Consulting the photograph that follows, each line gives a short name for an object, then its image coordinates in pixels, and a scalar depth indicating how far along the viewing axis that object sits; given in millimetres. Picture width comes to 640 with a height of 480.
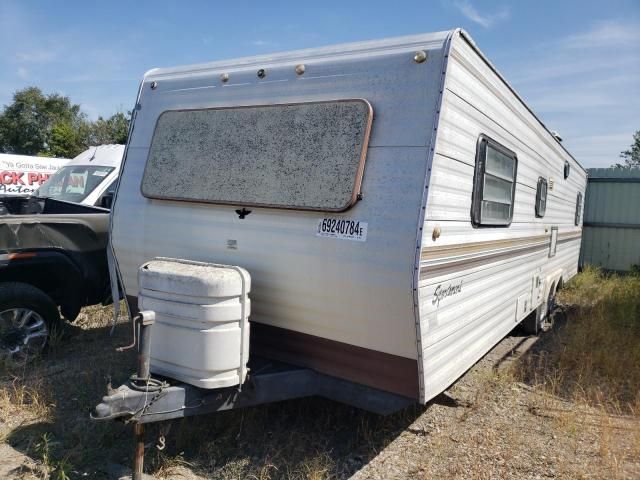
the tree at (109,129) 33562
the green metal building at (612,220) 12453
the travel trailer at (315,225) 2887
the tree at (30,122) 37094
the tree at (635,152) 29730
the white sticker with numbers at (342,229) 2926
